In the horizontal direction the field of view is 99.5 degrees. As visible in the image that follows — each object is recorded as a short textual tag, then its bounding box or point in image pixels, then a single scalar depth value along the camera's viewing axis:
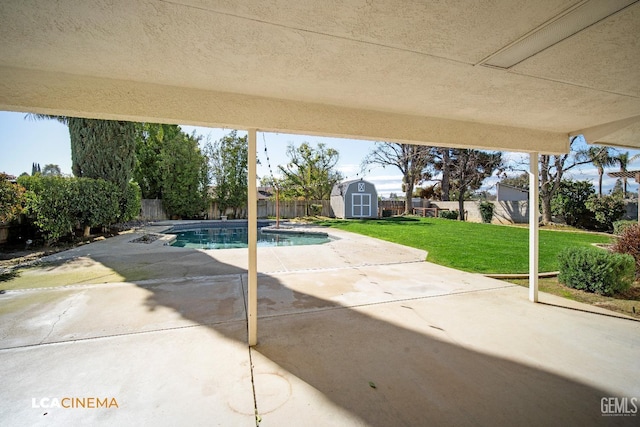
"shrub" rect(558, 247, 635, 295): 4.23
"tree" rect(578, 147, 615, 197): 15.10
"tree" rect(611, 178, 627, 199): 26.36
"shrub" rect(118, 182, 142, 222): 11.02
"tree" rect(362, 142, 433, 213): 23.33
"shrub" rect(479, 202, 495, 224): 18.95
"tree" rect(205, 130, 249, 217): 21.22
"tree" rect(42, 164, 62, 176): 22.51
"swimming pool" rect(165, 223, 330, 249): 11.50
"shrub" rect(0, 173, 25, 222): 5.43
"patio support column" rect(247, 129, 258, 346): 2.75
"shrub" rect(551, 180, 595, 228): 14.46
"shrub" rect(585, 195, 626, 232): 13.19
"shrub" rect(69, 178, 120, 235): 8.42
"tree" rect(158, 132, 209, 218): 18.94
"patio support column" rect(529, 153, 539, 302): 3.95
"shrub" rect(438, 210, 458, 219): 20.95
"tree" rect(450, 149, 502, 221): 20.61
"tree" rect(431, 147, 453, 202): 22.70
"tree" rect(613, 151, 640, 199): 17.22
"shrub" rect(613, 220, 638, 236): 10.30
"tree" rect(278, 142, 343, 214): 24.70
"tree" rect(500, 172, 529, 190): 29.35
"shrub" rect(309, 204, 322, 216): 23.62
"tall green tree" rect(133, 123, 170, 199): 18.78
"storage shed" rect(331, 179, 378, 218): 21.95
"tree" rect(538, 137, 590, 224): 14.74
